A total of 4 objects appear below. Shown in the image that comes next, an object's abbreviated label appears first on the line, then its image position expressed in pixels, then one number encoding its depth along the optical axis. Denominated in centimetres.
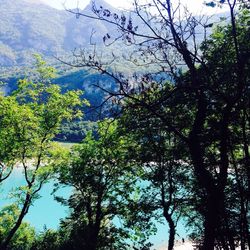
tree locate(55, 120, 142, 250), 2545
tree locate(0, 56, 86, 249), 2359
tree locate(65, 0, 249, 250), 940
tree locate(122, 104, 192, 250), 2131
